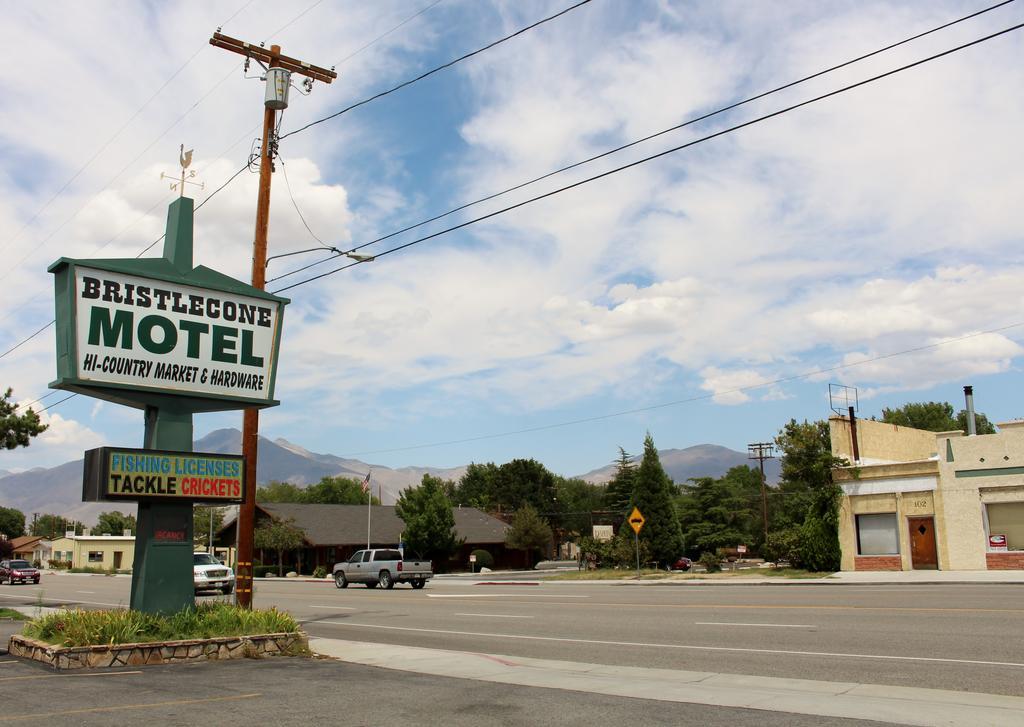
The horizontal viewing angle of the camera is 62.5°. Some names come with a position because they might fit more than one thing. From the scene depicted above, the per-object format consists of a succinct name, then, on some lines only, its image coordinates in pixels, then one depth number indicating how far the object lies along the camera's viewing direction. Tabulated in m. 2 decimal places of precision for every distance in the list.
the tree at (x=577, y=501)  125.00
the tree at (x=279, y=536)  60.34
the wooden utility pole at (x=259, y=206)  16.66
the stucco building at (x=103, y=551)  95.38
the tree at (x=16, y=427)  26.79
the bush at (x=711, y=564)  43.97
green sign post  13.11
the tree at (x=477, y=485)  123.88
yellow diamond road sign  37.62
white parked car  34.50
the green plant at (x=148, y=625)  12.23
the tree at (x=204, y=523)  85.81
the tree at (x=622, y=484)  91.56
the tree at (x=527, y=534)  71.94
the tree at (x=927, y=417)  96.88
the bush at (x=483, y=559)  69.31
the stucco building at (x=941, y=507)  33.09
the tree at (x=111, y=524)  146.88
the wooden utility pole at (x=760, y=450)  70.51
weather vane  15.86
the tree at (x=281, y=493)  153.38
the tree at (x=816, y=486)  36.88
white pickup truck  38.62
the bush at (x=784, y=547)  38.77
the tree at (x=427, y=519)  61.62
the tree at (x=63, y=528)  156.61
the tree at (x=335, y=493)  154.00
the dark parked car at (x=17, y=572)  57.03
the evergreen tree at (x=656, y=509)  54.81
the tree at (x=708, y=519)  79.19
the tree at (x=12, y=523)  156.75
